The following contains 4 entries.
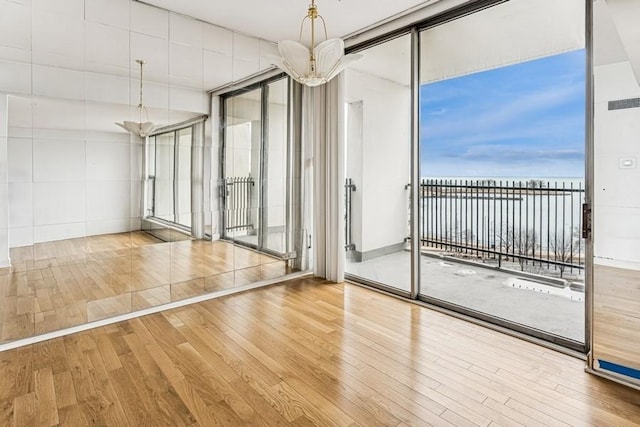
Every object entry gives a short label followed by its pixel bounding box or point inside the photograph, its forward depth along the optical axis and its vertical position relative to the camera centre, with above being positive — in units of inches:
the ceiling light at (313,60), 92.7 +39.9
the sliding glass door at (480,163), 117.0 +17.5
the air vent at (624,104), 85.4 +25.6
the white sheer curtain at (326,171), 170.1 +17.8
